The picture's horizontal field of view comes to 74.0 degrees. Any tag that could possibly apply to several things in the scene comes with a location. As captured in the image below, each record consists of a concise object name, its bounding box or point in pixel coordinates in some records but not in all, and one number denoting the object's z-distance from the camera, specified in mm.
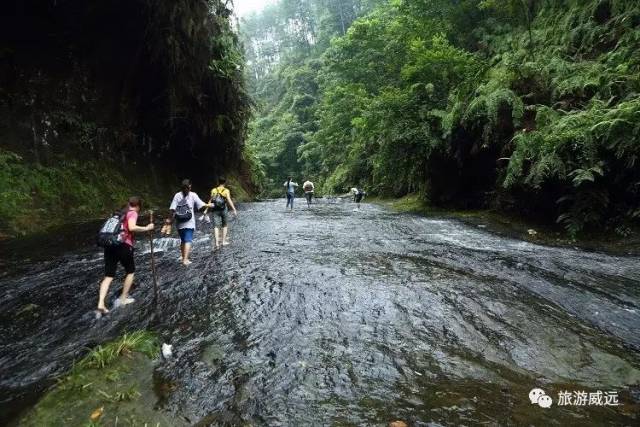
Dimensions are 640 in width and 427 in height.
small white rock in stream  5250
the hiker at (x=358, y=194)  25420
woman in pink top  6914
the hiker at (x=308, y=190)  24162
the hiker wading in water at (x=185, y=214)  9375
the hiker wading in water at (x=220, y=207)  11059
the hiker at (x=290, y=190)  22422
